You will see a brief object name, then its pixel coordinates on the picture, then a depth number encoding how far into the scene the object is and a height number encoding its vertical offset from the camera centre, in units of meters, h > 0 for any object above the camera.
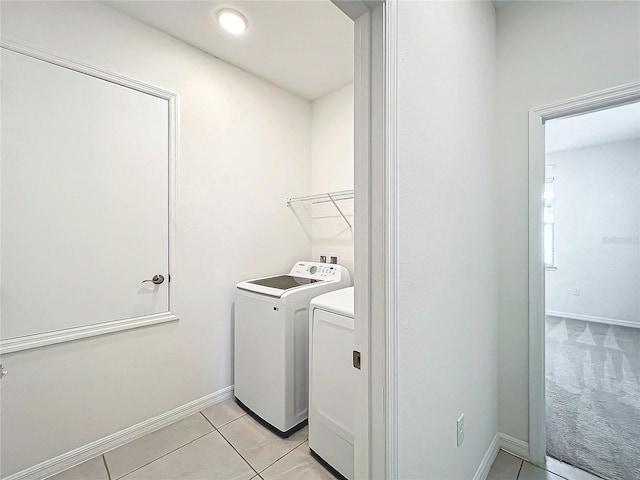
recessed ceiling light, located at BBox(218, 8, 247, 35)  1.71 +1.36
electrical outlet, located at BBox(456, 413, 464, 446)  1.24 -0.83
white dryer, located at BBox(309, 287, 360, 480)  1.44 -0.76
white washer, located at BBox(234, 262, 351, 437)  1.79 -0.74
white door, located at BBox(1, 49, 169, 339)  1.41 +0.22
